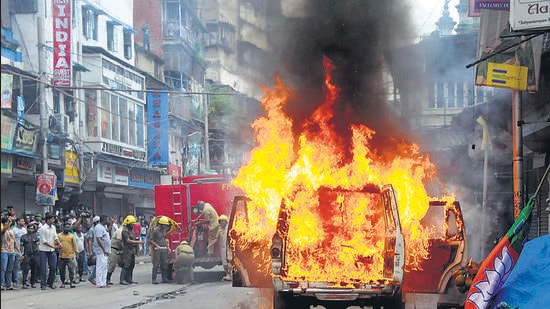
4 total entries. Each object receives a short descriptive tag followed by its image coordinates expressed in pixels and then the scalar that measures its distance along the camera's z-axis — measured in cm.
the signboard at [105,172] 3266
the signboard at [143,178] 3797
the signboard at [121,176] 3525
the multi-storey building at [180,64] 4156
